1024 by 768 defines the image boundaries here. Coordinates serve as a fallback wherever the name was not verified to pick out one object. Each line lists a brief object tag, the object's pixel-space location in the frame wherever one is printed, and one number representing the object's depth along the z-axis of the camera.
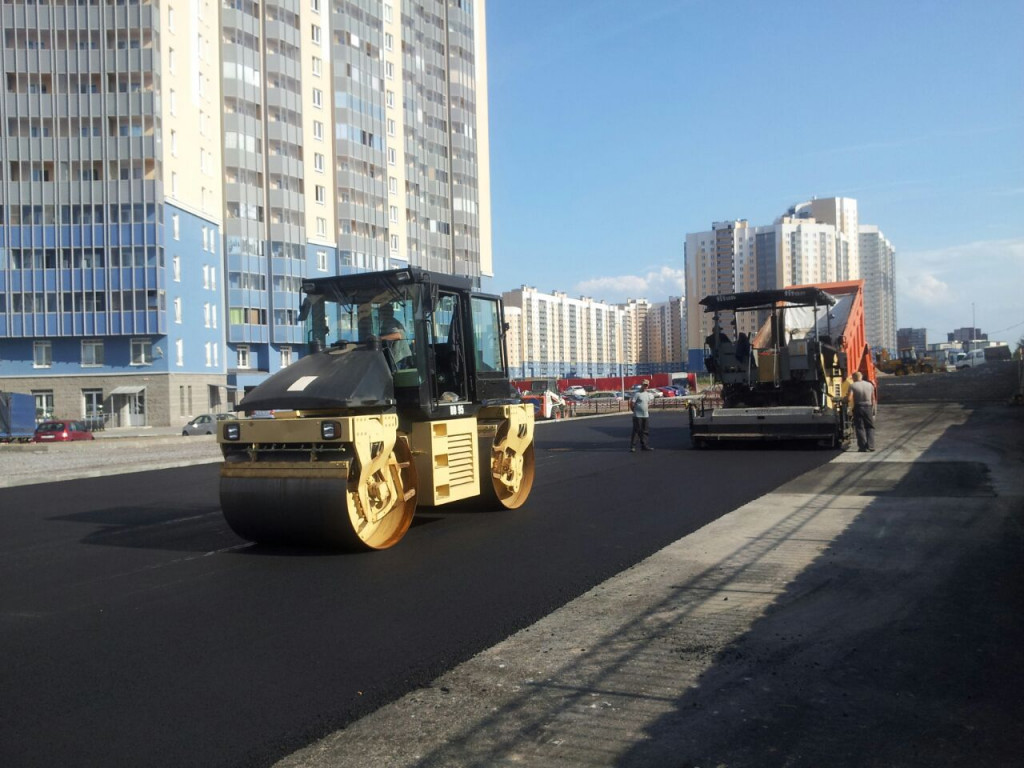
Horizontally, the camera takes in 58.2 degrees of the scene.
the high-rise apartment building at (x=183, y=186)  45.78
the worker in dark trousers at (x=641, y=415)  18.52
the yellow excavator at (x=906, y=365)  62.94
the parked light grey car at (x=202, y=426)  35.59
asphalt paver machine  17.20
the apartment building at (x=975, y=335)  189.49
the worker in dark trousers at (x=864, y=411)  15.86
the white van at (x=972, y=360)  82.30
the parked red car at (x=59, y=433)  32.28
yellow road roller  7.69
